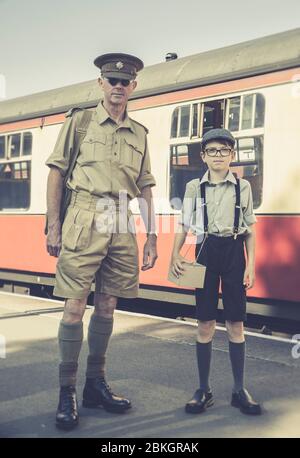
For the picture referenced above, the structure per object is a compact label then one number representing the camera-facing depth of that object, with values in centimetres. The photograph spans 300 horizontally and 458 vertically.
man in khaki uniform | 384
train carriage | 655
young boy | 404
